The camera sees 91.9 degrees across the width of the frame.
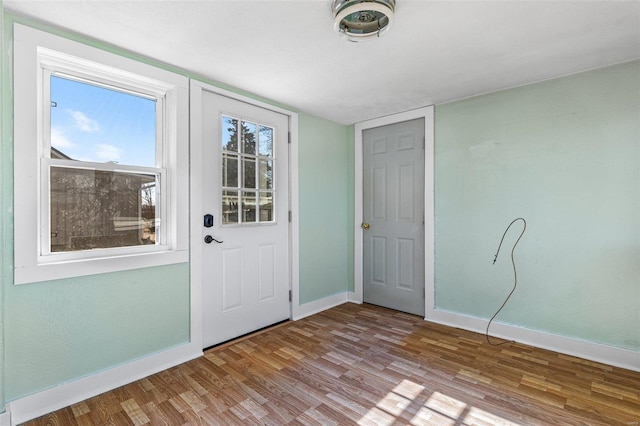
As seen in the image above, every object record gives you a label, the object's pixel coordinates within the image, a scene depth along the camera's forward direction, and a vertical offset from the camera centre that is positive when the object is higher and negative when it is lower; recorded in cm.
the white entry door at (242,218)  270 -5
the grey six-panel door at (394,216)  347 -4
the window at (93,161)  181 +36
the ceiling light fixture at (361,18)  160 +108
